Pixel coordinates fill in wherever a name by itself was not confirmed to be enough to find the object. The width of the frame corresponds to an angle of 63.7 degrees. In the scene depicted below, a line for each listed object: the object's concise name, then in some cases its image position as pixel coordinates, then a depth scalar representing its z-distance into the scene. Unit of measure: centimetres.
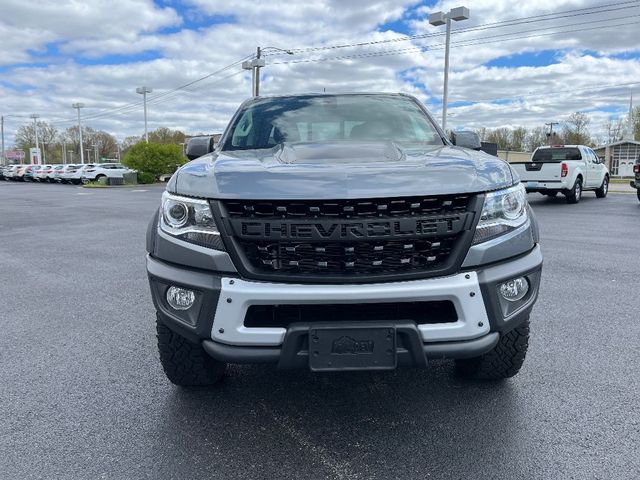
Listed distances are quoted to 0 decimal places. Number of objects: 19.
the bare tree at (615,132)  7198
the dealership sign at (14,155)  8588
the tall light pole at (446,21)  2019
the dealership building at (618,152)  4934
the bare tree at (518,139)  8075
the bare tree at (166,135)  8038
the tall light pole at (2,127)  8706
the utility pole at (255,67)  2962
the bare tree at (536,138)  7875
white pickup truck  1438
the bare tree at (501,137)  7885
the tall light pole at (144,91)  5053
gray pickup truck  224
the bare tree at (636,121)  6115
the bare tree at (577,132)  6638
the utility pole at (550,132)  6968
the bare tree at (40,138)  9075
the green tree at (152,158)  3416
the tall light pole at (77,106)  6381
